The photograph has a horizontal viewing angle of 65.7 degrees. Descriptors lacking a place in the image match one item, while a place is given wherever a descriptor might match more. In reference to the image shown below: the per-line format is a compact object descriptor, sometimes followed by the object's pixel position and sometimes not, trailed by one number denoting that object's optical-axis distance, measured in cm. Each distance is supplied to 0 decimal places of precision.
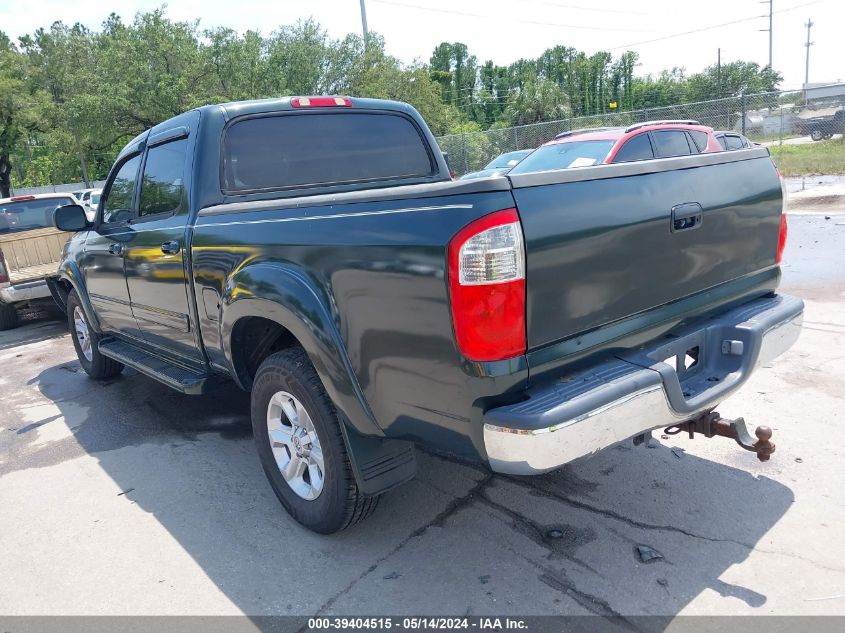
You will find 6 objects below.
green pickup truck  224
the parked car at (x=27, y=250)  836
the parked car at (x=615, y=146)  942
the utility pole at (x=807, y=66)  7966
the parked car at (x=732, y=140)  1221
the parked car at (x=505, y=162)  1327
